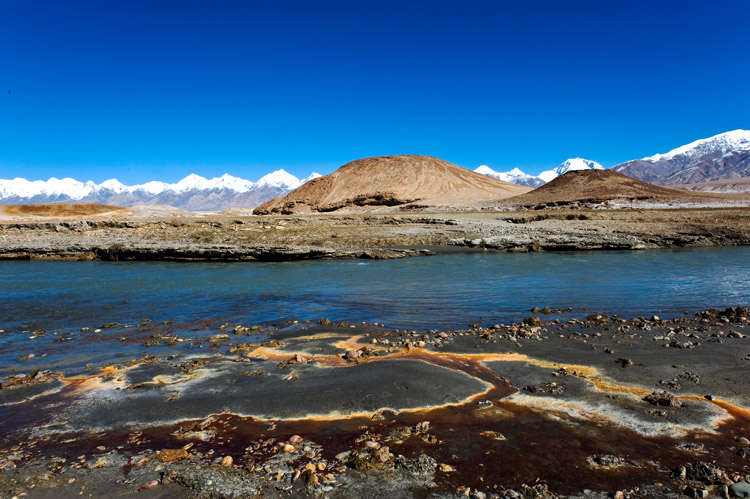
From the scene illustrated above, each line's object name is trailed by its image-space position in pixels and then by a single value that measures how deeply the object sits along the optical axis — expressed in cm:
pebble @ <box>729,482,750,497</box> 335
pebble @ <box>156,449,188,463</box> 394
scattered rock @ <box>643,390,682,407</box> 486
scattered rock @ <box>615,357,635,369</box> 617
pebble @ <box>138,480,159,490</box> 353
